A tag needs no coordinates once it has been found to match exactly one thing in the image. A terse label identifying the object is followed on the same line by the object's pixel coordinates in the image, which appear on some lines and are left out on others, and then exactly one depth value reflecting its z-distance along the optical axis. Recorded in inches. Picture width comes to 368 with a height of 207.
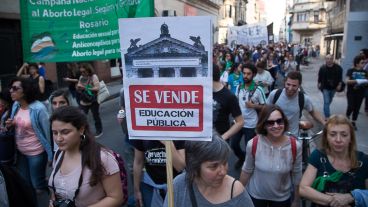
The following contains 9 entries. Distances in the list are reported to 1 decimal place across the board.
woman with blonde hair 110.3
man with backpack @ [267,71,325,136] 190.4
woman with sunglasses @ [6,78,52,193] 171.5
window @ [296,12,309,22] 3078.2
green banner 147.1
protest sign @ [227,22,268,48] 852.0
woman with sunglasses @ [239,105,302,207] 128.8
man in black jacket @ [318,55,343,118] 355.9
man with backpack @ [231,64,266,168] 222.8
